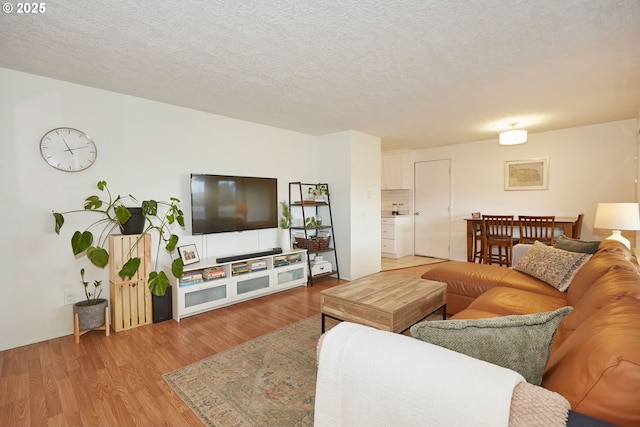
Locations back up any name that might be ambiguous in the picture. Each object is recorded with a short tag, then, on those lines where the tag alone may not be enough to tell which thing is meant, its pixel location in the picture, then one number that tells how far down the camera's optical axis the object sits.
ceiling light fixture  3.81
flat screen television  3.34
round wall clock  2.57
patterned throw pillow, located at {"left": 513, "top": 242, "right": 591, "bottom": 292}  2.42
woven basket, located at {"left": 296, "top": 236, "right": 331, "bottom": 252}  4.25
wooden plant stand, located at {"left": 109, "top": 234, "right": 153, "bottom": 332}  2.73
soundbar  3.42
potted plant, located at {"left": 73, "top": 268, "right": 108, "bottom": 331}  2.56
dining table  4.09
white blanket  0.71
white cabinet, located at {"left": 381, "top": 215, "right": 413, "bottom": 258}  6.10
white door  5.90
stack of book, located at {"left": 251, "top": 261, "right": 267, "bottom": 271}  3.63
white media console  3.05
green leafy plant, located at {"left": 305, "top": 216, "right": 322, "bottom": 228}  4.59
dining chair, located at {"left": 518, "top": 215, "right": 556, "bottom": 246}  4.07
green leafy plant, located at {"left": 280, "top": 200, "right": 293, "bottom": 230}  4.25
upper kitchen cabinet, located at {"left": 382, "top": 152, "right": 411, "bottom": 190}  6.31
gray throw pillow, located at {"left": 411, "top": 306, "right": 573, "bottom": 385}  0.94
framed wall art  4.77
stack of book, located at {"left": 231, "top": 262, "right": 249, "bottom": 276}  3.44
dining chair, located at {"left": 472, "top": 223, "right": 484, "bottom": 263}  4.87
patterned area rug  1.66
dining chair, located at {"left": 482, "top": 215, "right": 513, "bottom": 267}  4.45
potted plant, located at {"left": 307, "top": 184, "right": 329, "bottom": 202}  4.57
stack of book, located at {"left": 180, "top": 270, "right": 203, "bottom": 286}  3.05
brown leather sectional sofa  0.70
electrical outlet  2.68
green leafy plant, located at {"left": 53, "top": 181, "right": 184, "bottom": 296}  2.54
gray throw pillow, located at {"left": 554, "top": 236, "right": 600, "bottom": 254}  2.58
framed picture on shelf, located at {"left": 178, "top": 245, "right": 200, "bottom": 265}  3.23
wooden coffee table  2.03
